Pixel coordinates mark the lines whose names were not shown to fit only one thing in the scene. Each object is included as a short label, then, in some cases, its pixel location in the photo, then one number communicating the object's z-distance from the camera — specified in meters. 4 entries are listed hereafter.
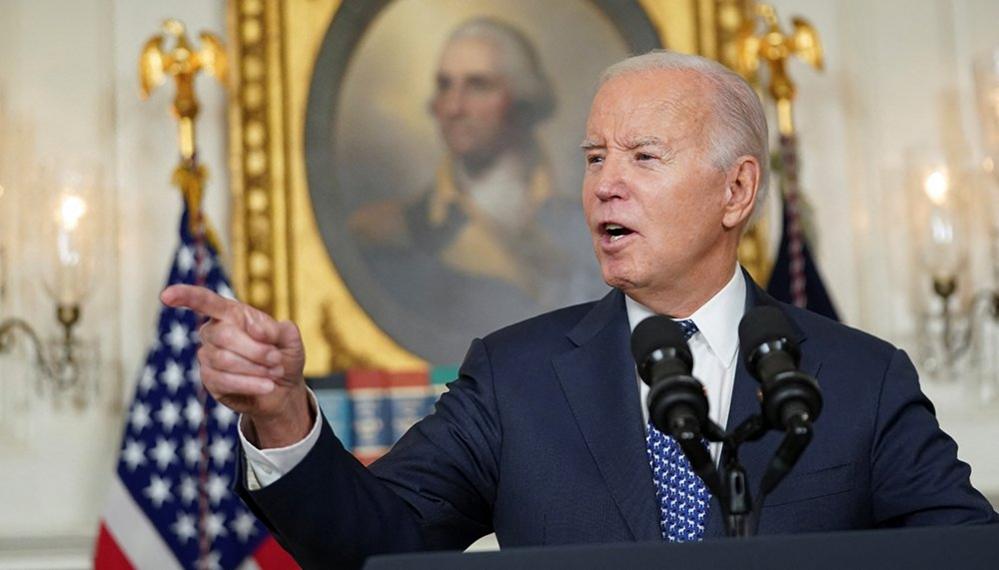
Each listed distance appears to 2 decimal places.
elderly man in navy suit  5.11
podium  3.27
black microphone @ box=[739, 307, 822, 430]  3.64
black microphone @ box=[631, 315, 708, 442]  3.61
